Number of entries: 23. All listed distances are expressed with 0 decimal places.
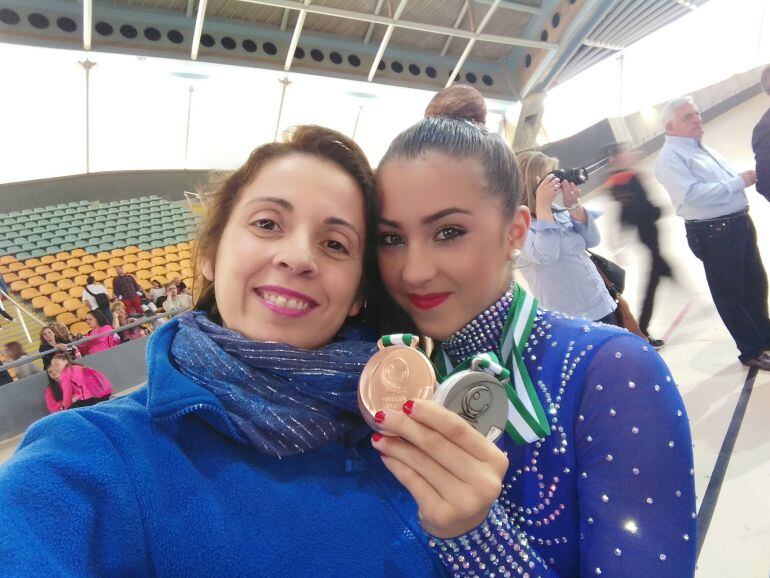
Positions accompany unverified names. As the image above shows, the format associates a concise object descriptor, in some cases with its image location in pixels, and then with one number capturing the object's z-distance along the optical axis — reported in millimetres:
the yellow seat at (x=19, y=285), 5931
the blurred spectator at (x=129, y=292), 6372
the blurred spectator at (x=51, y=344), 4695
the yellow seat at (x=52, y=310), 5750
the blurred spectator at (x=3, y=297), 5238
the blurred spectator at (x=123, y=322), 5547
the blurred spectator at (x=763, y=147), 3049
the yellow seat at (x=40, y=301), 5828
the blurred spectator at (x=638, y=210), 3660
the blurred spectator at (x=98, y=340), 5172
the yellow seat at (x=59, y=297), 5965
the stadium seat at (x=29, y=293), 5859
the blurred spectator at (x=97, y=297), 6172
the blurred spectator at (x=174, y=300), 6453
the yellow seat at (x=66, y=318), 5748
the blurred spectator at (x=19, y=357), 4574
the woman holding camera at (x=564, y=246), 2691
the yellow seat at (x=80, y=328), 5595
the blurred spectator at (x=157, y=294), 6641
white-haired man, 3160
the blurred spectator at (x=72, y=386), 4441
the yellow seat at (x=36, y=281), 6124
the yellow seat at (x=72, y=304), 6031
